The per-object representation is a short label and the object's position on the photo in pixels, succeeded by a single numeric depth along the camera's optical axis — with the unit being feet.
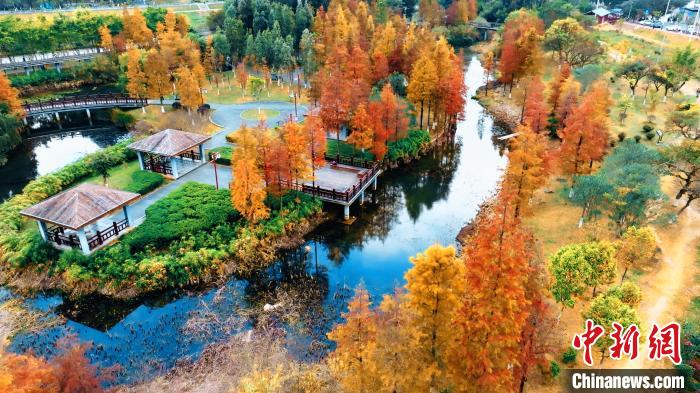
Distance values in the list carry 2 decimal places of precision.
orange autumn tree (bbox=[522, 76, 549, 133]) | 146.51
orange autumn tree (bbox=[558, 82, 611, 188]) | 125.29
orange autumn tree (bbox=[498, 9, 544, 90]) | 208.74
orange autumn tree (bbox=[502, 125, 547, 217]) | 109.19
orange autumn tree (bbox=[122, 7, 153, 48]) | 257.75
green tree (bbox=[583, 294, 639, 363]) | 72.84
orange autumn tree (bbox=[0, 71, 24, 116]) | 173.06
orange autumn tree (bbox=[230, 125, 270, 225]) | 112.06
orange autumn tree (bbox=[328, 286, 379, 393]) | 62.08
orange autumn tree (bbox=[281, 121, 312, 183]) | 122.42
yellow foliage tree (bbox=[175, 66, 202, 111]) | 178.09
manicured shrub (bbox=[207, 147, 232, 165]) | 149.85
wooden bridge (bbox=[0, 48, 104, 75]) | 233.14
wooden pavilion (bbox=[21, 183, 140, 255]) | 103.86
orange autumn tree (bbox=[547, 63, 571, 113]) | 176.04
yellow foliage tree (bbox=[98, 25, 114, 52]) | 245.45
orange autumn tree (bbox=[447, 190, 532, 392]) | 58.59
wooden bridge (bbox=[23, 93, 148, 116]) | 192.54
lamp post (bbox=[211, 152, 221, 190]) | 133.39
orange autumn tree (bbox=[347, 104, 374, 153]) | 143.64
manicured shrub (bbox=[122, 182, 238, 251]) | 112.16
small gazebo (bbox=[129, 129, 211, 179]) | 137.90
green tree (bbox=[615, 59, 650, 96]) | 200.23
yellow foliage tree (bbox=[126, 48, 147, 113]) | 191.42
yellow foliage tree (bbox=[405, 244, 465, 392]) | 57.47
